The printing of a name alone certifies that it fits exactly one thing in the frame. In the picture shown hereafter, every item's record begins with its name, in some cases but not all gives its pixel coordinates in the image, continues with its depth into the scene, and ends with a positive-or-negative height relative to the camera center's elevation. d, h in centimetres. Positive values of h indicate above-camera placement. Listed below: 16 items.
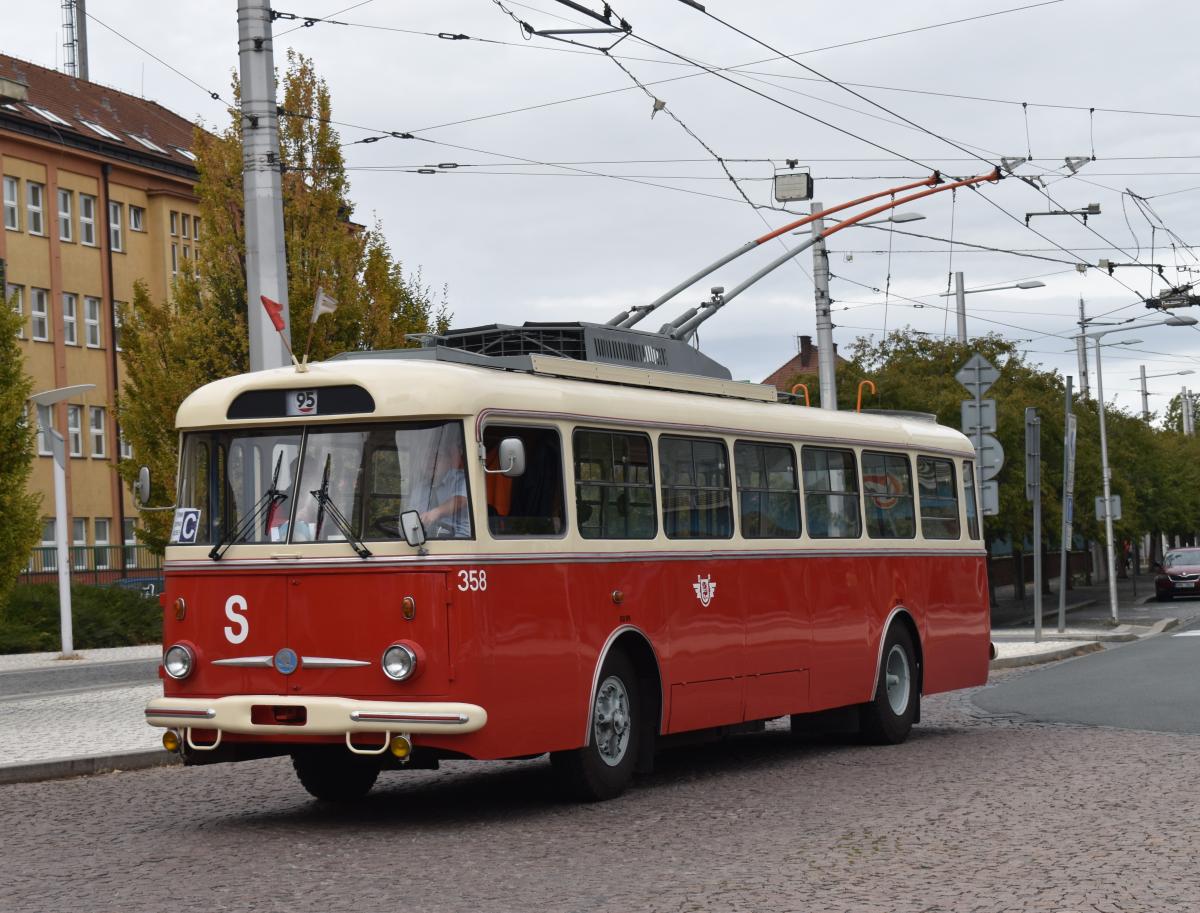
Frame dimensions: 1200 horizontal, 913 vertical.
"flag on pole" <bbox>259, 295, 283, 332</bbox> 1540 +229
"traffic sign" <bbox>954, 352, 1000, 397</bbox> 2894 +279
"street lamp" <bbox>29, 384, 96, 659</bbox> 3284 +212
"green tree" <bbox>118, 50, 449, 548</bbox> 3341 +555
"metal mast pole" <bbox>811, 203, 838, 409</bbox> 2880 +375
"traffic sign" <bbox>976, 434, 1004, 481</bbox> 2747 +154
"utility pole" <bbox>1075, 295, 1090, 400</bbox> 6242 +676
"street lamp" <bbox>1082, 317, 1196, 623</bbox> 4491 +150
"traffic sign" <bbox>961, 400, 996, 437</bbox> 2839 +216
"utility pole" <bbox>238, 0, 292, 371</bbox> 1719 +366
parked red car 6247 -52
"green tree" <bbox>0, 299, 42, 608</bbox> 3669 +278
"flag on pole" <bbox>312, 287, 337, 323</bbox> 1401 +212
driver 1129 +56
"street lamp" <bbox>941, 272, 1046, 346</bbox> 5428 +722
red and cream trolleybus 1114 +22
